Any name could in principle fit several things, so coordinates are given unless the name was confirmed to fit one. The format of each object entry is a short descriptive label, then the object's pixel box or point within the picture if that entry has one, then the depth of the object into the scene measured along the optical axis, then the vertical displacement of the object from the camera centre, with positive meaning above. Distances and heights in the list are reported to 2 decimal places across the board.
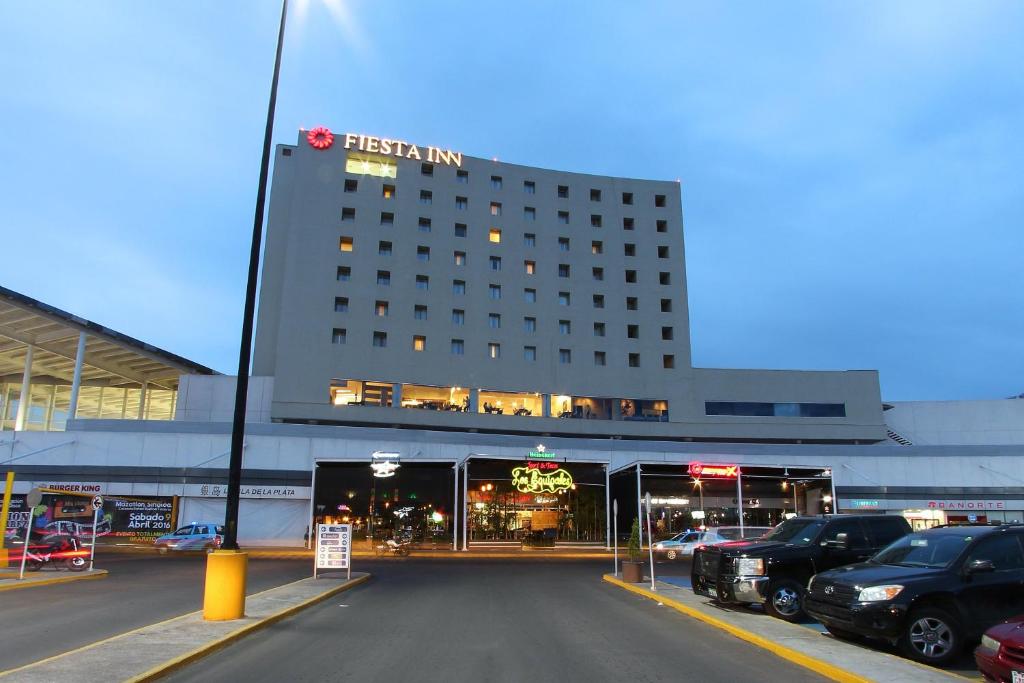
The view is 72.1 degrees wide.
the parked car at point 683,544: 27.14 -1.71
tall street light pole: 11.06 +2.42
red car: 6.16 -1.27
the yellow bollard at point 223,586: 10.84 -1.27
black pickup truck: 12.64 -0.90
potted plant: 19.50 -1.79
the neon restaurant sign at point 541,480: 38.31 +1.30
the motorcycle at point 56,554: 21.05 -1.59
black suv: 9.00 -1.12
